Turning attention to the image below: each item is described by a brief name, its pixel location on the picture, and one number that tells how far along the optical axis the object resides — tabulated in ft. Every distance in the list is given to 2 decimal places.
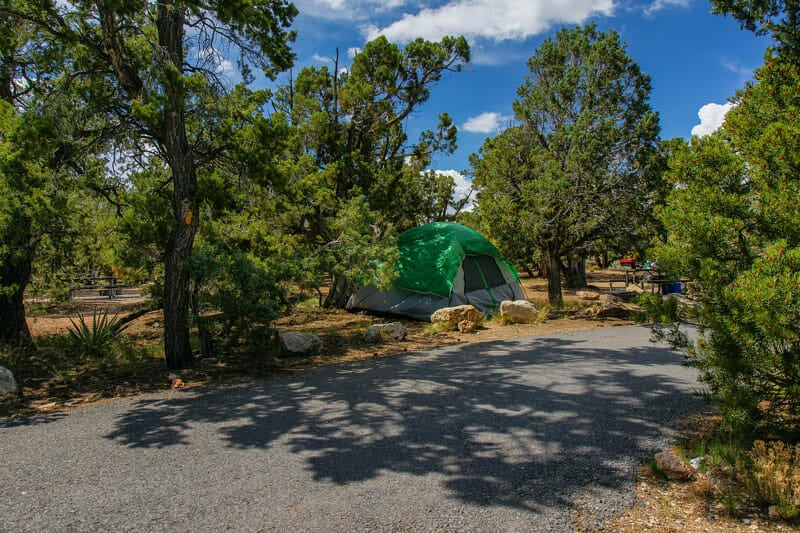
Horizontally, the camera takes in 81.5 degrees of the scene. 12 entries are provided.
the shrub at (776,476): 8.89
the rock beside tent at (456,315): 33.65
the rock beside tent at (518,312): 34.88
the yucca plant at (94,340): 26.20
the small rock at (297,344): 25.62
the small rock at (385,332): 29.73
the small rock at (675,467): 10.50
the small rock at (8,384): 18.24
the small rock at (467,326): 32.27
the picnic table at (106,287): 63.14
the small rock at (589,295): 52.69
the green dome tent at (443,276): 39.24
